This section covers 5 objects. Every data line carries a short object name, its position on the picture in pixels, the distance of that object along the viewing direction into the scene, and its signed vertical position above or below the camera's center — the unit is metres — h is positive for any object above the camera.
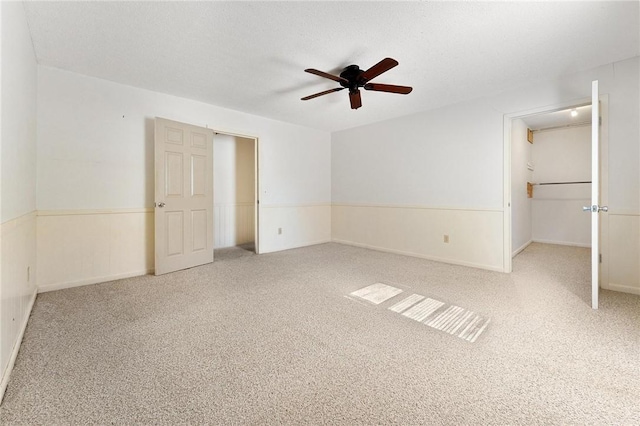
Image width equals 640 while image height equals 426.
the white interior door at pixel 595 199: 2.13 +0.08
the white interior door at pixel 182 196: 3.17 +0.20
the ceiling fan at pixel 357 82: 2.45 +1.26
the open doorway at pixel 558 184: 2.18 +0.38
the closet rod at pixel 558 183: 5.10 +0.51
